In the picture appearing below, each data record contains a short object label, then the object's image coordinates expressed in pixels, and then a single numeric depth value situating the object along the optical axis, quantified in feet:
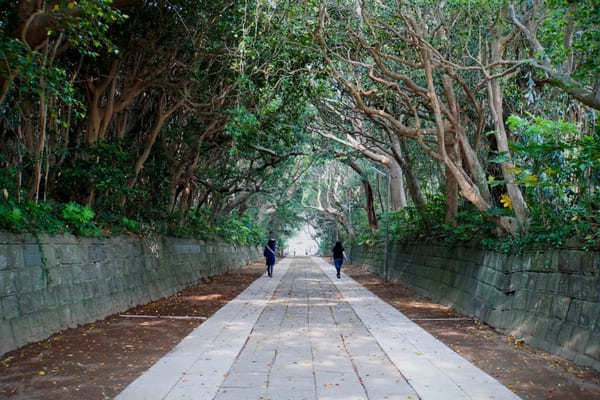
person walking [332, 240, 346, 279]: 68.13
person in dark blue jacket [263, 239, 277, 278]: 67.86
